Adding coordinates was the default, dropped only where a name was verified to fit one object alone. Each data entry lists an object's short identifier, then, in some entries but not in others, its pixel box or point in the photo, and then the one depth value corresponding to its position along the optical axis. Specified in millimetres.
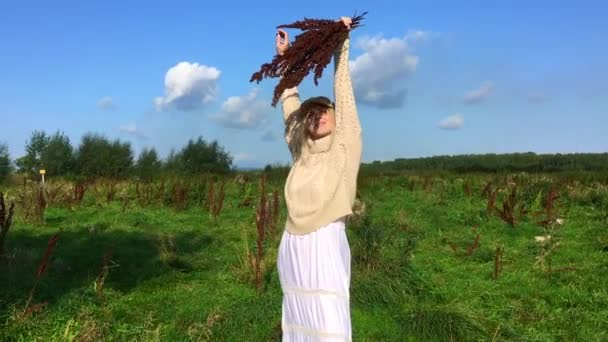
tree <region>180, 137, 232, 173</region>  29328
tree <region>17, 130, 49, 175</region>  26327
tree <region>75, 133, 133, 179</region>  26234
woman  2869
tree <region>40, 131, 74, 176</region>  26416
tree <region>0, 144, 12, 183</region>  22462
